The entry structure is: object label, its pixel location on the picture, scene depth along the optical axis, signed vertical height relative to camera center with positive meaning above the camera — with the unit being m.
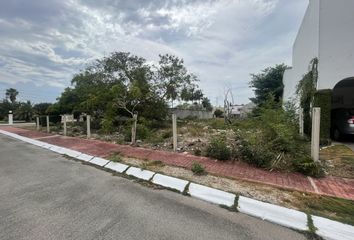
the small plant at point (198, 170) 4.99 -1.26
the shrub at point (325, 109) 8.47 +0.23
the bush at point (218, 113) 36.07 +0.20
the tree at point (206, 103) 46.75 +2.37
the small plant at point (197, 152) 6.69 -1.15
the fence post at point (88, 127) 11.75 -0.76
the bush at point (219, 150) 6.00 -1.00
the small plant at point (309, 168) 4.75 -1.15
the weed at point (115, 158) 6.35 -1.32
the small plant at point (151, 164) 5.66 -1.32
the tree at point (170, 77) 16.62 +2.78
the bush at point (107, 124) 9.34 -0.45
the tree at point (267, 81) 25.31 +3.87
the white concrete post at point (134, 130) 8.91 -0.66
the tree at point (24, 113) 35.62 -0.03
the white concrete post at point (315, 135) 5.20 -0.47
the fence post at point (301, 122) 8.48 -0.28
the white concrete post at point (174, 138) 7.44 -0.83
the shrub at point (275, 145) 5.06 -0.78
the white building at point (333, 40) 8.94 +3.12
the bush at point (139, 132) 9.74 -0.85
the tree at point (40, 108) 26.32 +0.63
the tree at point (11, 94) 51.77 +4.45
